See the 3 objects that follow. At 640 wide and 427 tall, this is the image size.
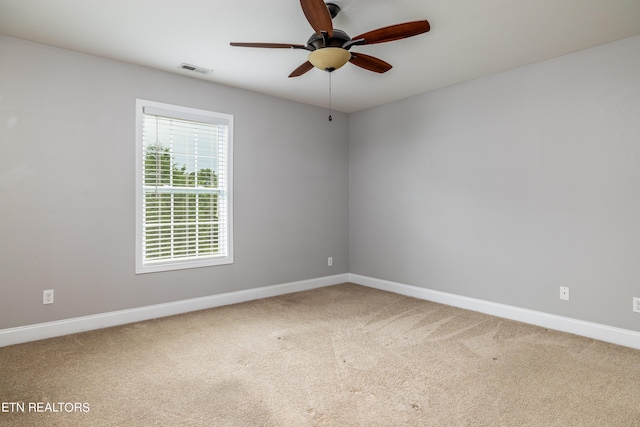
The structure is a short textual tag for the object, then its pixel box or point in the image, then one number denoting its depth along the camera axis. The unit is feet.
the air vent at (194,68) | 11.72
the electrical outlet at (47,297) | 10.19
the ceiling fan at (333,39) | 6.98
